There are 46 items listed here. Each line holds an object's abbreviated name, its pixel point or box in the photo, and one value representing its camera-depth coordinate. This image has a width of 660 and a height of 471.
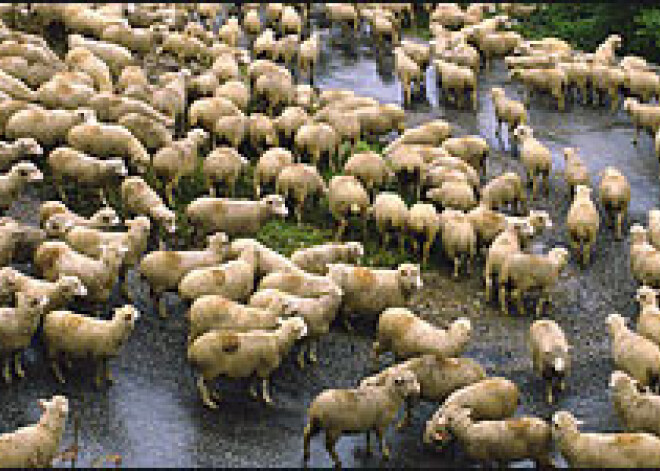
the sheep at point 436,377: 10.31
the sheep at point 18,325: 10.15
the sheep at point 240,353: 10.13
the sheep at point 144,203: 12.93
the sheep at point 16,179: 13.05
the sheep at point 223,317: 10.76
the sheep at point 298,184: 14.25
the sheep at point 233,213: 13.19
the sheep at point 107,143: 14.18
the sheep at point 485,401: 9.93
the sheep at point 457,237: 13.22
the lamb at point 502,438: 9.42
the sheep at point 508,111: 17.75
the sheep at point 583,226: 13.86
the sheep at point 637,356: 10.71
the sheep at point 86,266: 11.31
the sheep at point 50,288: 10.80
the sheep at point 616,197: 14.64
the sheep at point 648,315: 11.33
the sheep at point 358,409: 9.53
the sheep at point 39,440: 8.80
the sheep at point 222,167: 14.37
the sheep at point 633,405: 9.84
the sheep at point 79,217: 12.48
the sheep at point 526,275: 12.55
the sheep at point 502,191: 14.66
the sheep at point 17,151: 13.81
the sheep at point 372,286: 11.84
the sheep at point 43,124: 14.37
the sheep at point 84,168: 13.54
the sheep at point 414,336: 10.89
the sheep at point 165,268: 11.68
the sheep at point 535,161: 15.77
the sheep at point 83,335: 10.28
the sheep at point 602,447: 9.09
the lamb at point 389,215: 13.70
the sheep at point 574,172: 15.55
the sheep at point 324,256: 12.62
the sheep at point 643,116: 17.56
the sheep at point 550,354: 10.90
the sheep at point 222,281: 11.38
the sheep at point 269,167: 14.66
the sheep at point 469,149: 15.90
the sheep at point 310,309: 11.09
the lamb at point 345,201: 13.86
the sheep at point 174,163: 14.20
